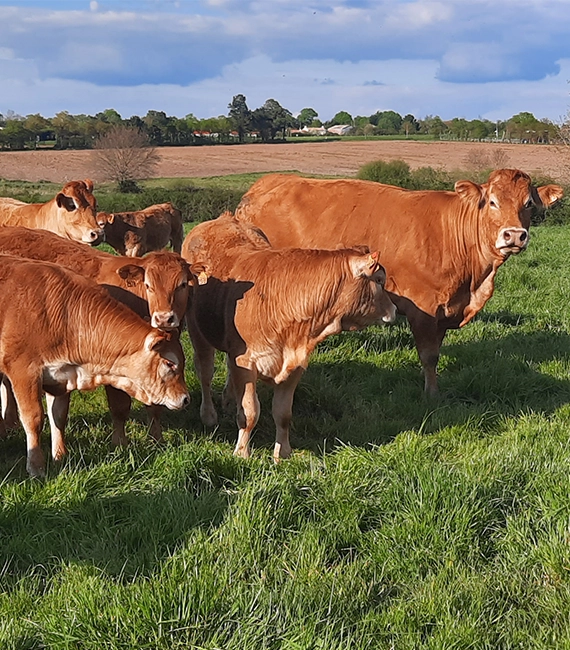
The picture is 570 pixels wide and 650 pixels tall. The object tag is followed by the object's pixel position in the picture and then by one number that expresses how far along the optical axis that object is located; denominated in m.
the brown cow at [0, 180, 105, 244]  10.13
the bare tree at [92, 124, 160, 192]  55.50
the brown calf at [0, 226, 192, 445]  5.38
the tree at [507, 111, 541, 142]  74.06
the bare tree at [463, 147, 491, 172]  49.88
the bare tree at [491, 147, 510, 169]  51.68
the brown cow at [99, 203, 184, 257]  15.08
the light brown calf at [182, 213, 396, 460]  5.45
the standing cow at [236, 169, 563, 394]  7.15
